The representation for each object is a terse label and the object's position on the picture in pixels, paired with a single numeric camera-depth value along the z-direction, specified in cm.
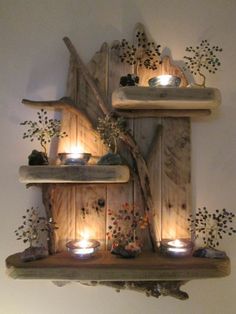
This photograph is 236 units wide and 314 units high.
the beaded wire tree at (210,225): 103
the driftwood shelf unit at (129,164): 100
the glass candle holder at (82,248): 95
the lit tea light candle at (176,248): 96
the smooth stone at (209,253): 96
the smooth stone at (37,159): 97
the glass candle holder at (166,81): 99
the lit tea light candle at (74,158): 96
